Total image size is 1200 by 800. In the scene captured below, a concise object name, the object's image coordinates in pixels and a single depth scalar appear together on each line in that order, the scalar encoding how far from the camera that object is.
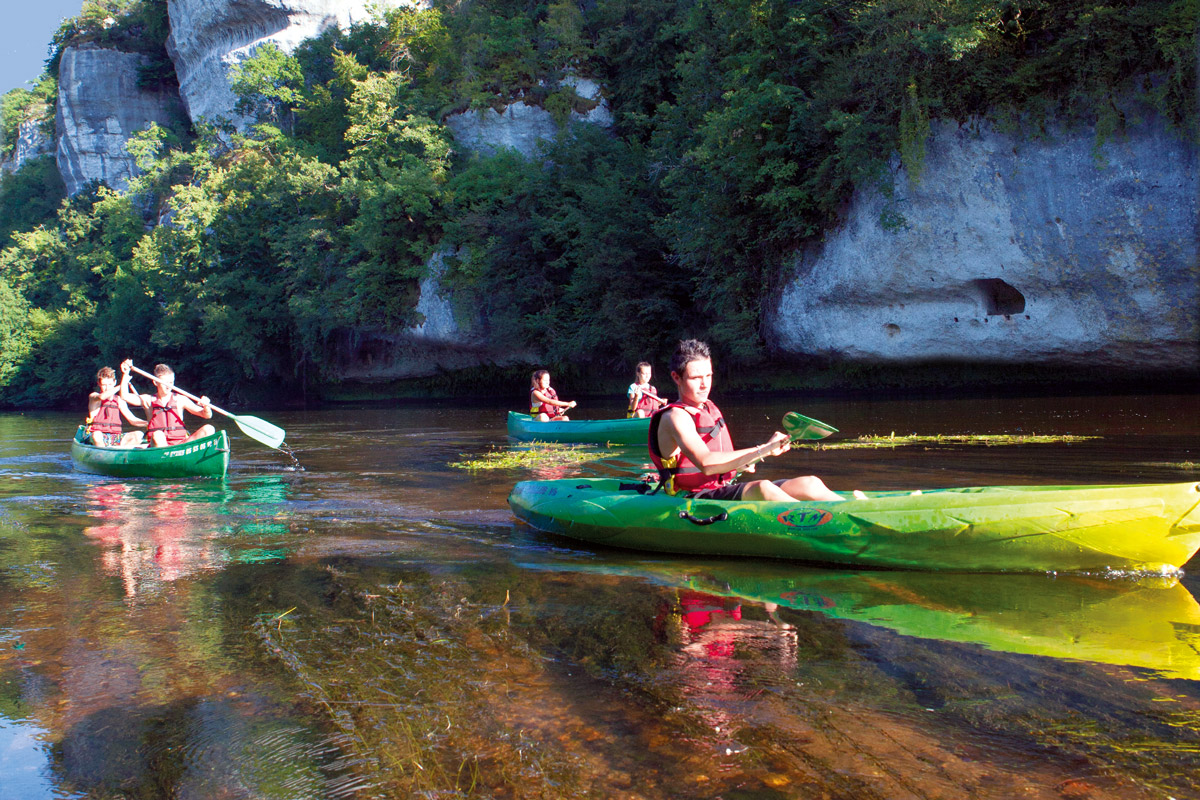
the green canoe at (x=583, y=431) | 11.42
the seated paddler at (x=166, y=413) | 10.59
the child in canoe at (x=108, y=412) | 11.38
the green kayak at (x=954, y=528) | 4.11
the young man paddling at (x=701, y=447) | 4.89
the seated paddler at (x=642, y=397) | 11.78
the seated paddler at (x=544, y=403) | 13.20
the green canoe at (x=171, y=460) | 9.62
